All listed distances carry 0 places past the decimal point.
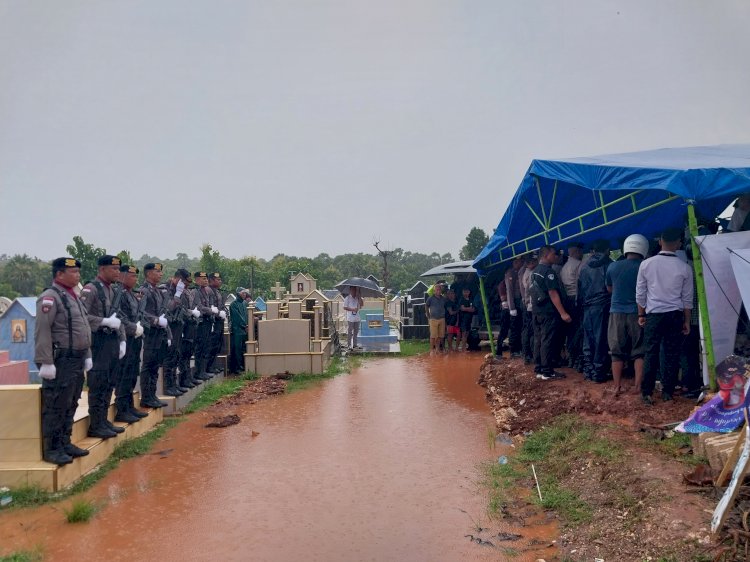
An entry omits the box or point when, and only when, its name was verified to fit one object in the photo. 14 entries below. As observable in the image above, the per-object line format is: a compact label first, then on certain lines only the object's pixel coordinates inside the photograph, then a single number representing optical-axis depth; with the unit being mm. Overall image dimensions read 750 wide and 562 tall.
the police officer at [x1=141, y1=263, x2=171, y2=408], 7387
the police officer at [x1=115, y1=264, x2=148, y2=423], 6551
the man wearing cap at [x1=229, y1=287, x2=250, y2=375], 11844
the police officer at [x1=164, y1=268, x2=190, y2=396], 8227
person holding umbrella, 14555
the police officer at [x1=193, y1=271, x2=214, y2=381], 9734
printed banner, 4070
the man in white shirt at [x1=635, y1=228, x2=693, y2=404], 5363
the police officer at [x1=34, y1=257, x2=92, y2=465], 5043
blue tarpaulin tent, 5156
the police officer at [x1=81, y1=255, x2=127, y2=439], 5891
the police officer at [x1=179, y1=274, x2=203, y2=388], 8891
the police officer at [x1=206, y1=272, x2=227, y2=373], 10344
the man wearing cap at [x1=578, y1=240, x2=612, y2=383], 7000
